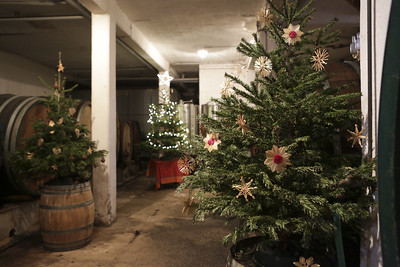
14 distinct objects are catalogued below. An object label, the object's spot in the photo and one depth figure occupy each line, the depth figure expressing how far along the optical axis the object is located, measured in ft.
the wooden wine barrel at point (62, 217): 10.49
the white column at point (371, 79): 4.09
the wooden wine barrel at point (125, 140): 23.28
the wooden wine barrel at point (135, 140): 28.02
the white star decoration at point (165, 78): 27.30
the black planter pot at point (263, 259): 4.60
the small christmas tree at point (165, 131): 23.43
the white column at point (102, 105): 13.79
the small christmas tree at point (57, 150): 10.86
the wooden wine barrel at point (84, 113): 15.34
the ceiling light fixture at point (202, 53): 25.09
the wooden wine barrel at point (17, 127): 11.77
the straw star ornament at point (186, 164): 5.44
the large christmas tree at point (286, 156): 4.27
